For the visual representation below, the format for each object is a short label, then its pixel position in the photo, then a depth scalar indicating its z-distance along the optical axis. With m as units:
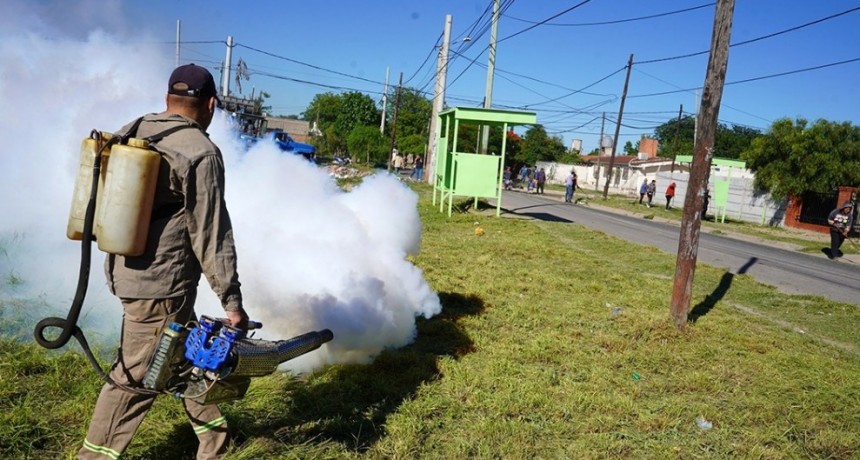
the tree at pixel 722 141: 79.31
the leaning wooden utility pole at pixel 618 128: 36.97
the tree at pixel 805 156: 24.39
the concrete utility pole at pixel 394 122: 43.20
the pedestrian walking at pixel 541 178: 37.44
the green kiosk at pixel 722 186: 26.33
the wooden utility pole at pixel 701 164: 6.48
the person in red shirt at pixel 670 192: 31.42
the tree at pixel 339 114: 57.31
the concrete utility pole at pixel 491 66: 21.70
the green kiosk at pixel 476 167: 14.81
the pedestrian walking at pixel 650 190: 33.44
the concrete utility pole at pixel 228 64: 30.40
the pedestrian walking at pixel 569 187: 31.73
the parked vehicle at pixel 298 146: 28.52
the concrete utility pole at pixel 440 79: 25.15
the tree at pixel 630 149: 105.80
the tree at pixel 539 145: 71.10
